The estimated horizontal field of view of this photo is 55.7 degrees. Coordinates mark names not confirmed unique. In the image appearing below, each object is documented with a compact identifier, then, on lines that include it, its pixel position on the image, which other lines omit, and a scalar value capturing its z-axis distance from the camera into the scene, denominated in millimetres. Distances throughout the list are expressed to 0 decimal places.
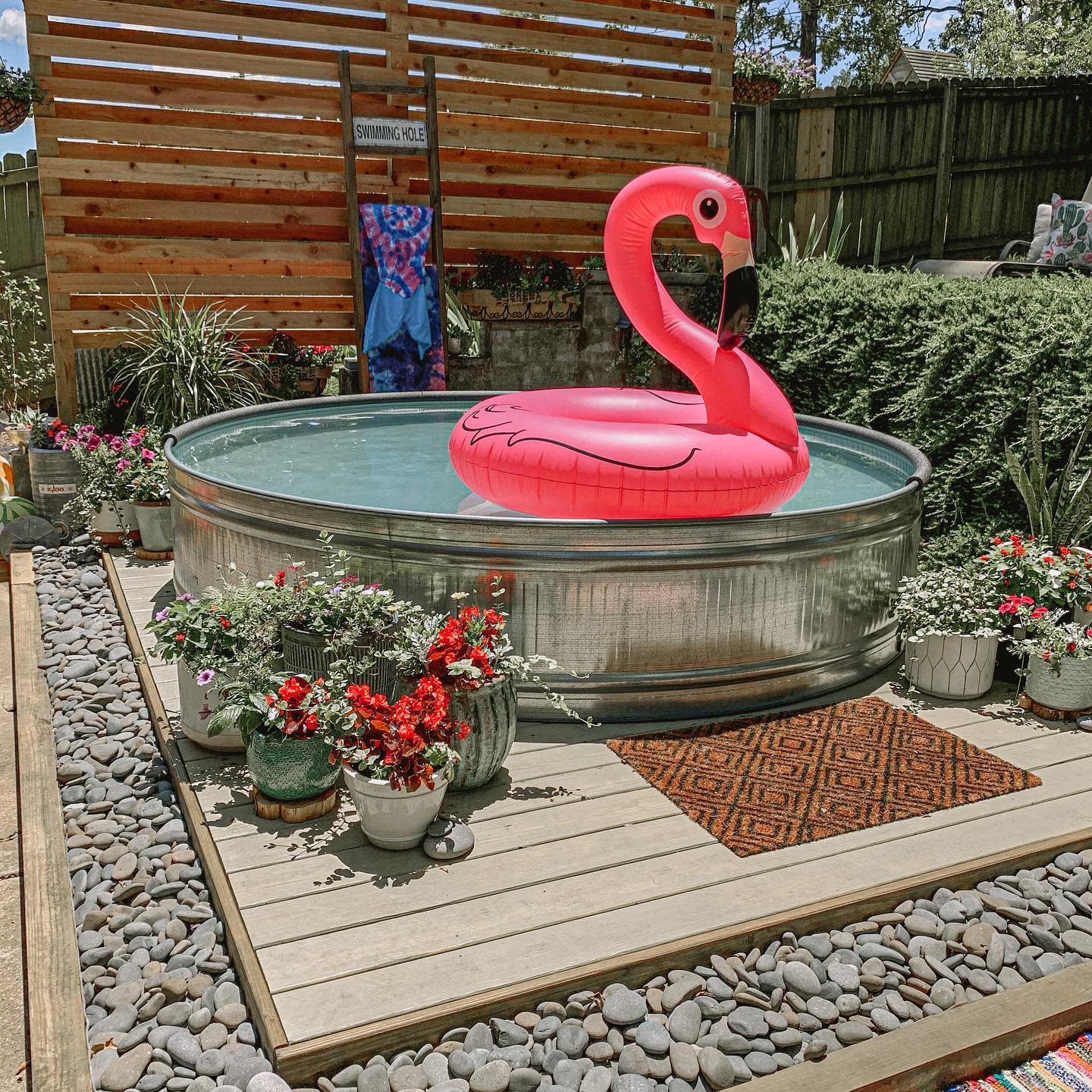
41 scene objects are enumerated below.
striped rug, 2217
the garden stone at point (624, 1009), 2332
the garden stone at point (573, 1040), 2238
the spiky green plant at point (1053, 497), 4215
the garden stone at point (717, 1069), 2160
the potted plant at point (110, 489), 5773
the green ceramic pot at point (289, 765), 2965
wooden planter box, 8469
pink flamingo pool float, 3814
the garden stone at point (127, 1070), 2139
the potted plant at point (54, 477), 6184
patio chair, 7918
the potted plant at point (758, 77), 9578
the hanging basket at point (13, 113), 6836
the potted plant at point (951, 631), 3881
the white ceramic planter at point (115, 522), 5848
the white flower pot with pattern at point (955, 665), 3900
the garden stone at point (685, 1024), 2285
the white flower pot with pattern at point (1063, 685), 3750
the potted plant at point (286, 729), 2879
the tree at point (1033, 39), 16297
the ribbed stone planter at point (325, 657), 3213
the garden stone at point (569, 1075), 2156
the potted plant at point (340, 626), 3207
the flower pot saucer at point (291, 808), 3031
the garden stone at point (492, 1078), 2127
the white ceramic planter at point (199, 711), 3369
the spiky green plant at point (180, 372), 6715
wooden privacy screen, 7336
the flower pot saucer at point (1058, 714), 3814
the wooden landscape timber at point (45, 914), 2193
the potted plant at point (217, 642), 3195
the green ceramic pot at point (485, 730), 3059
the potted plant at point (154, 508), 5609
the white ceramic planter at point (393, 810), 2811
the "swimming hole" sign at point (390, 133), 7969
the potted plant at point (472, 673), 3035
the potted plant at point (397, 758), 2766
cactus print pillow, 8383
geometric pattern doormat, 3084
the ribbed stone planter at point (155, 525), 5633
